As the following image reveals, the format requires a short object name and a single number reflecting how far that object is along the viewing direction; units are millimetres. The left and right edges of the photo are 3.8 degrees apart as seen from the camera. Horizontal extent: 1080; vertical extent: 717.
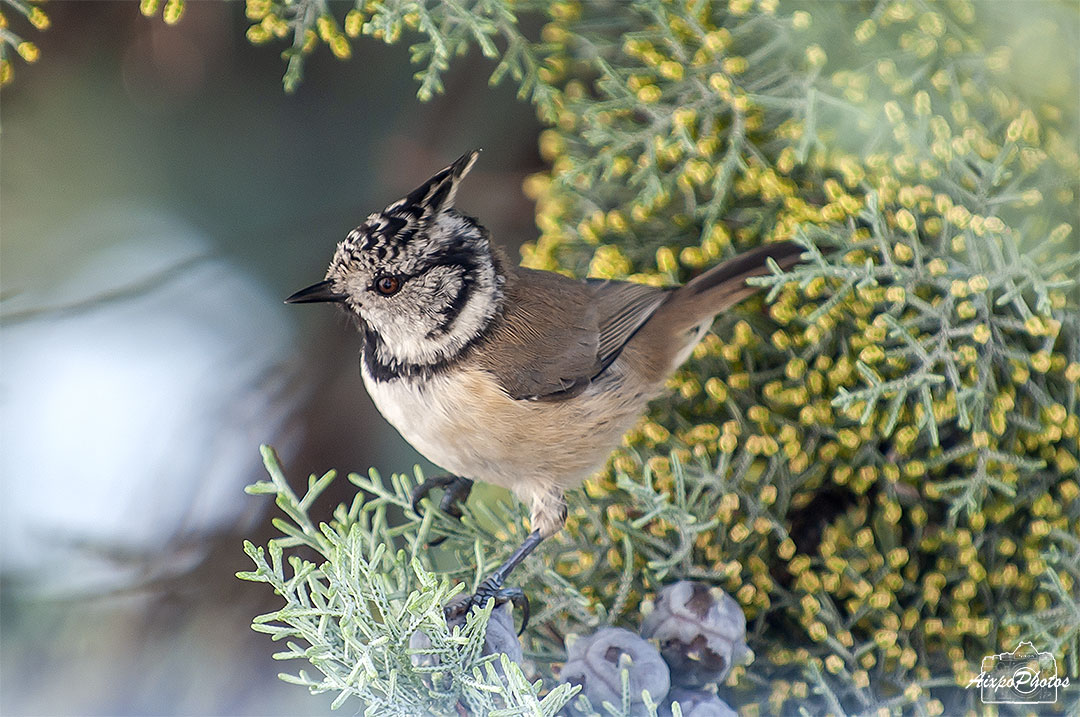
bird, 2798
